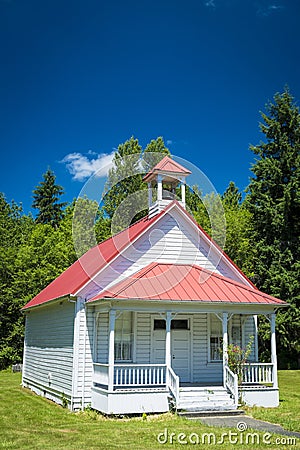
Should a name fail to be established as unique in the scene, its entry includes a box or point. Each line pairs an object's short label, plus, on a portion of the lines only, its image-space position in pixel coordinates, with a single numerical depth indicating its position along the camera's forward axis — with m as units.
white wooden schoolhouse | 15.19
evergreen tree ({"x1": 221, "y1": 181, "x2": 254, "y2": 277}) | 34.19
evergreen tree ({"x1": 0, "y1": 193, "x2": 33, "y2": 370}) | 33.19
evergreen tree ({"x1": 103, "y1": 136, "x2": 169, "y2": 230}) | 36.72
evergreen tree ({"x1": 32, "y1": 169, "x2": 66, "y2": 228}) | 56.28
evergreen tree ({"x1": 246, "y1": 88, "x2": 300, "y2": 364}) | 30.03
